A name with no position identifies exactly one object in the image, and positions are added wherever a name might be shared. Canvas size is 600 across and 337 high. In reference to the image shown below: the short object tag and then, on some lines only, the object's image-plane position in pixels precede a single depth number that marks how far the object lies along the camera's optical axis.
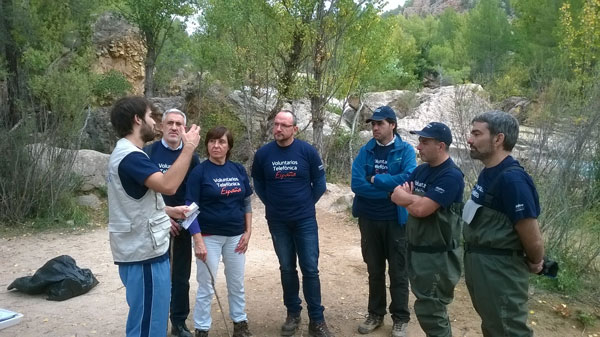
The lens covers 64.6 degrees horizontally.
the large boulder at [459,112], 6.89
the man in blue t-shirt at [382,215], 3.62
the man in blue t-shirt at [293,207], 3.61
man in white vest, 2.40
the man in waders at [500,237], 2.49
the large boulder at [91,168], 8.79
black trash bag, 4.53
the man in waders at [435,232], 2.92
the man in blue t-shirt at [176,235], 3.44
